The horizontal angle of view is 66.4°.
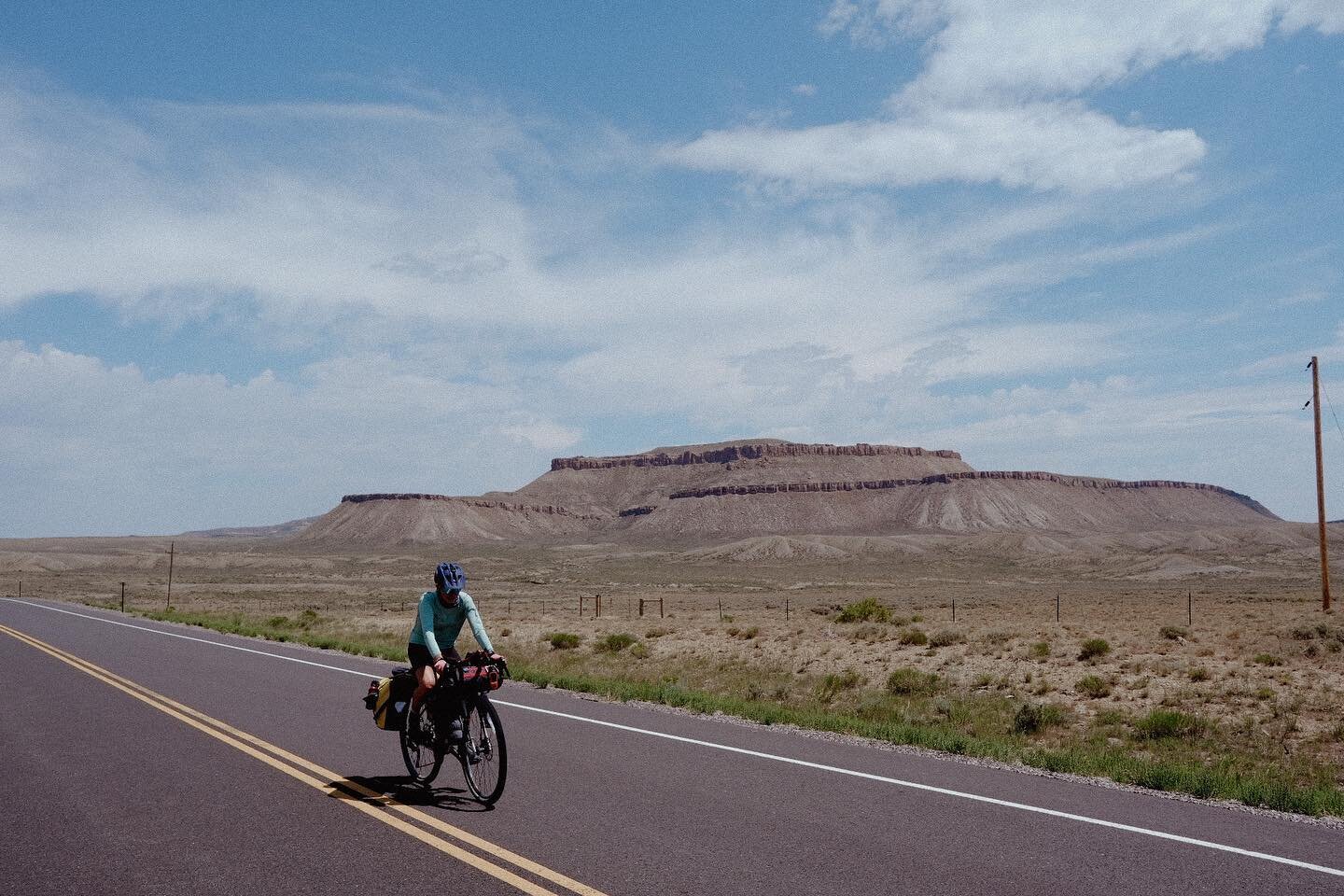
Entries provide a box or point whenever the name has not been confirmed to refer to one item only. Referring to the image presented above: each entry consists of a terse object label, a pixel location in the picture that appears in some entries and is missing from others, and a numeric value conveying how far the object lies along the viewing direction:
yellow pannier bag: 8.53
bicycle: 7.76
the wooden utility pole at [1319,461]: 32.50
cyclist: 7.95
